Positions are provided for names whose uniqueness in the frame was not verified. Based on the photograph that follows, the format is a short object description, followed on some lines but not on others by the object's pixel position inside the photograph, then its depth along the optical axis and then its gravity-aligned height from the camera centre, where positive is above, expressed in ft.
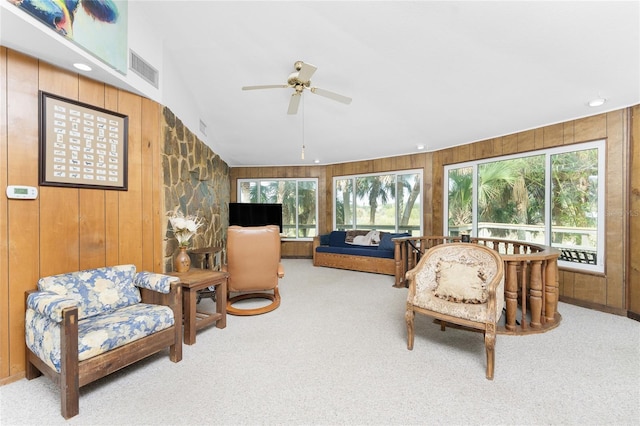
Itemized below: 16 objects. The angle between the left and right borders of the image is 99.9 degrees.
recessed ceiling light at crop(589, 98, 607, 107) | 9.88 +4.10
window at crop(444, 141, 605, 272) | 11.54 +0.61
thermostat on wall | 6.16 +0.45
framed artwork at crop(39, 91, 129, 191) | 6.69 +1.80
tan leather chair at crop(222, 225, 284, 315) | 10.16 -1.90
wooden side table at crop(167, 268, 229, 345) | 8.05 -2.77
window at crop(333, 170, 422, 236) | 19.24 +0.77
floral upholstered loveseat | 5.23 -2.56
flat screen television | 20.22 -0.20
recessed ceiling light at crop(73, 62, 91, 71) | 6.81 +3.71
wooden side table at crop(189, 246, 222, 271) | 11.71 -1.95
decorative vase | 9.16 -1.73
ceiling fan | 8.66 +4.42
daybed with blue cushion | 17.24 -2.83
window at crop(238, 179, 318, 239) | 23.50 +1.17
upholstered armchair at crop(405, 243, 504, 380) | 6.68 -2.20
